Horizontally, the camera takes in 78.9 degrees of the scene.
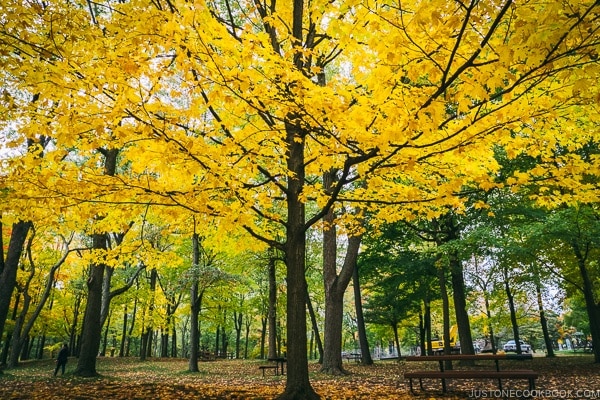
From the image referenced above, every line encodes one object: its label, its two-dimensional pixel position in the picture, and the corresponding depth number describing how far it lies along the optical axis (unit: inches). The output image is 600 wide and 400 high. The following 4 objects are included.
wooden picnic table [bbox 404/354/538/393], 224.5
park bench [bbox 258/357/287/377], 456.1
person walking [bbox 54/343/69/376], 491.5
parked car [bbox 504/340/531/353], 1758.6
